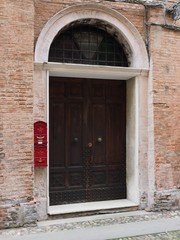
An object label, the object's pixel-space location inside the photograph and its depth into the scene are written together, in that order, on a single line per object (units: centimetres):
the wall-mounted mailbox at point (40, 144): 605
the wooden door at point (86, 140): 681
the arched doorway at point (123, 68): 624
